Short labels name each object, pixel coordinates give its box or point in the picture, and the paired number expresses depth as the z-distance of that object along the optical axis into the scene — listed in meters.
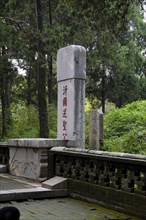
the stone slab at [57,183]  8.07
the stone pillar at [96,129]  11.20
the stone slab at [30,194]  7.33
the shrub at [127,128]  12.95
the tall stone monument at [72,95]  9.62
